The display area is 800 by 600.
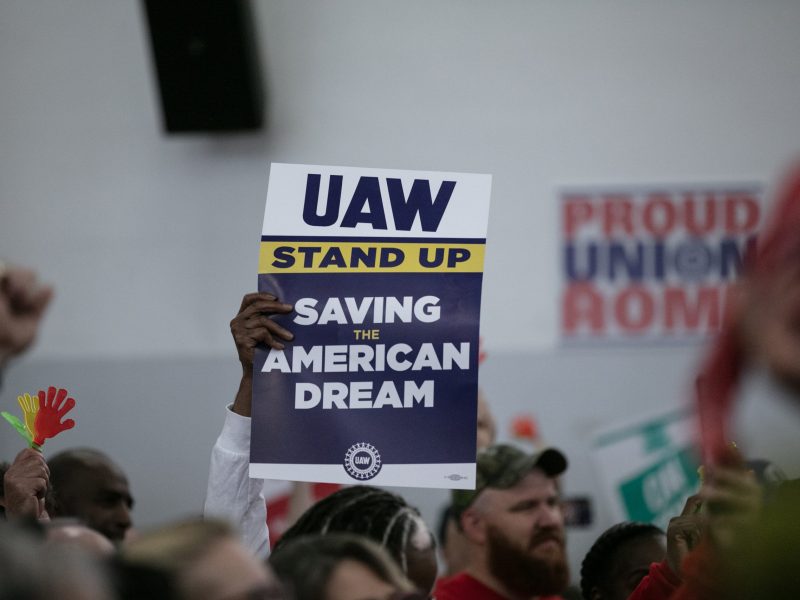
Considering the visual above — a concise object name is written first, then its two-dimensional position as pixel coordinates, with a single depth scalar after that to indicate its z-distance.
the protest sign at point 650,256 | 10.50
